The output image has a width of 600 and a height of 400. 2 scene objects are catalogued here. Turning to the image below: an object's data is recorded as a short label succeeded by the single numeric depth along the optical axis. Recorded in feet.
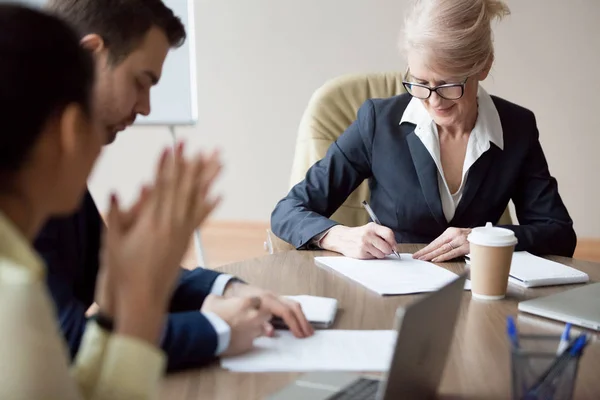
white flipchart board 10.29
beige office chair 7.21
